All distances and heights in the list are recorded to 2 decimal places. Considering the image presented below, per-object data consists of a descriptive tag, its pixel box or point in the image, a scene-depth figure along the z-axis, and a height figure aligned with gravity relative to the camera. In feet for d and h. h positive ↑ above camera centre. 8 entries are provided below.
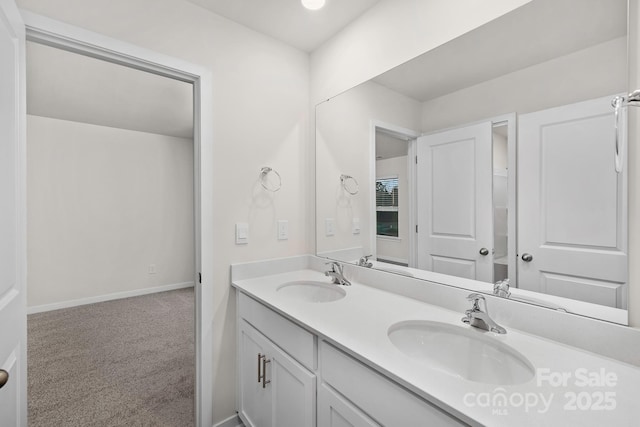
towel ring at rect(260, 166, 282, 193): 5.97 +0.67
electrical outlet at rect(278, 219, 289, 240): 6.25 -0.39
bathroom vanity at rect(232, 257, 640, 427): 2.10 -1.42
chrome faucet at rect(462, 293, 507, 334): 3.22 -1.25
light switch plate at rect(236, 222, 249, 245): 5.64 -0.43
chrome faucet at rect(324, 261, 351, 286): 5.34 -1.21
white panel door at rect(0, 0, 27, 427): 2.98 -0.08
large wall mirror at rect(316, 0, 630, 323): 2.92 +0.62
